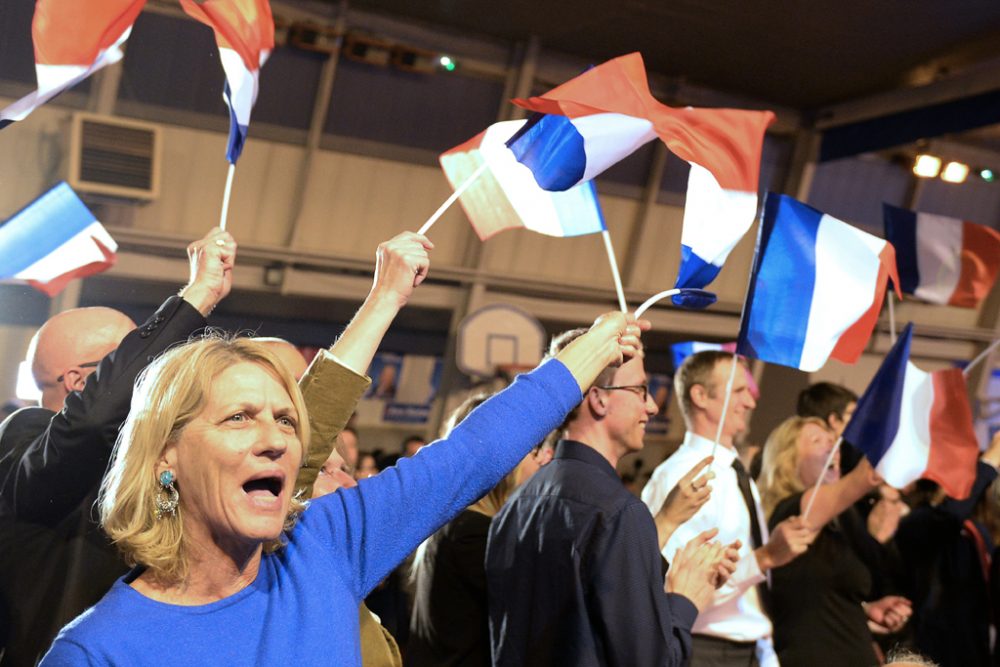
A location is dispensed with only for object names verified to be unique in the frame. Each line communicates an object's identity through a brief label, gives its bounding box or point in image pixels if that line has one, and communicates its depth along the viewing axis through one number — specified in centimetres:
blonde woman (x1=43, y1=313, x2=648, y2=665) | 143
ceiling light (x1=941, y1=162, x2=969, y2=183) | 983
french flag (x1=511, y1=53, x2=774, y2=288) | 264
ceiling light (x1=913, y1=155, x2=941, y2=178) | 989
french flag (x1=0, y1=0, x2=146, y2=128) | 237
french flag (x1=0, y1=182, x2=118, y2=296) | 312
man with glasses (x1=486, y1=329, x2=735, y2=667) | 230
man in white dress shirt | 318
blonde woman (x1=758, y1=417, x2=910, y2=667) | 342
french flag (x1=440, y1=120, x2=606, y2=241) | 312
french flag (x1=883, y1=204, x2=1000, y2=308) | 510
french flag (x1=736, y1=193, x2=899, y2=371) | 334
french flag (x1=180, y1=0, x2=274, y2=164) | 261
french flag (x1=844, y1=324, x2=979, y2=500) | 362
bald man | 196
